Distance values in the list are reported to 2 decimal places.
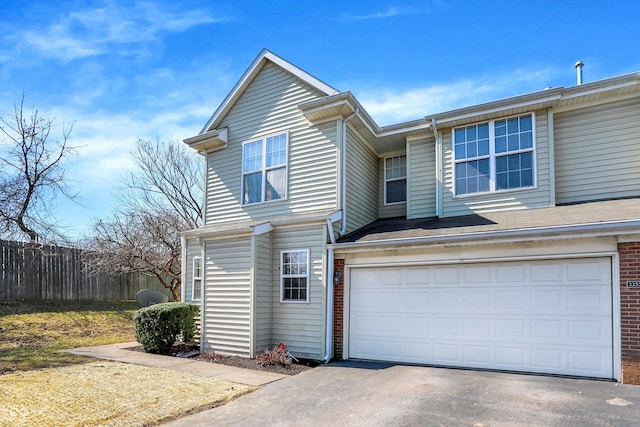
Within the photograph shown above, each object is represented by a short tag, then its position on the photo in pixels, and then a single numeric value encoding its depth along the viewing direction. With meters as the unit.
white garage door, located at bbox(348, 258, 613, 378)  7.03
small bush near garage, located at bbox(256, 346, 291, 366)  8.55
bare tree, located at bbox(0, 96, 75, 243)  14.80
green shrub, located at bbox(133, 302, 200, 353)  10.20
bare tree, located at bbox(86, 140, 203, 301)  16.20
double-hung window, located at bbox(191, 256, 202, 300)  11.81
